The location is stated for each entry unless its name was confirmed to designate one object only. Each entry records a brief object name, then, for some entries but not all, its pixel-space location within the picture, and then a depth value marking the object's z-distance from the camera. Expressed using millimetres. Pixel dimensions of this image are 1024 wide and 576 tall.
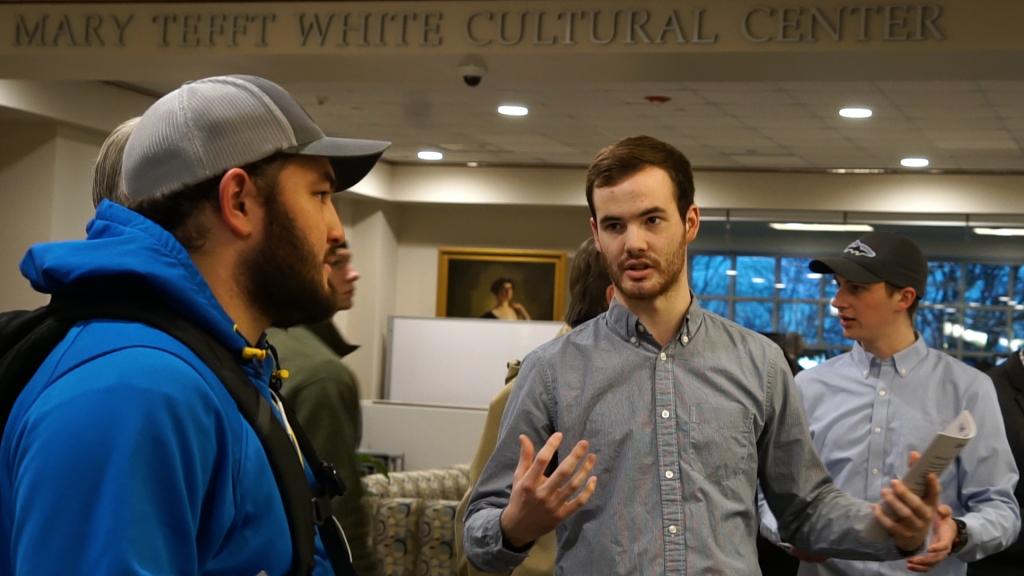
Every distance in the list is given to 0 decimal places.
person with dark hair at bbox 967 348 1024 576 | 3406
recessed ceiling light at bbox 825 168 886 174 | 11784
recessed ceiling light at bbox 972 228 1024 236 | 11930
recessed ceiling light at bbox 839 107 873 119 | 8602
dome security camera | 6137
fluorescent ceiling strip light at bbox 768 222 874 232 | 12227
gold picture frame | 13336
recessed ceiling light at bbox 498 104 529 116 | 9094
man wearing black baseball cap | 2725
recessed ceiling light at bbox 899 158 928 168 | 11047
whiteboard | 12367
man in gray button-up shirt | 1860
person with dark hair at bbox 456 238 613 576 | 2881
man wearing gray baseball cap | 979
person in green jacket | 2555
